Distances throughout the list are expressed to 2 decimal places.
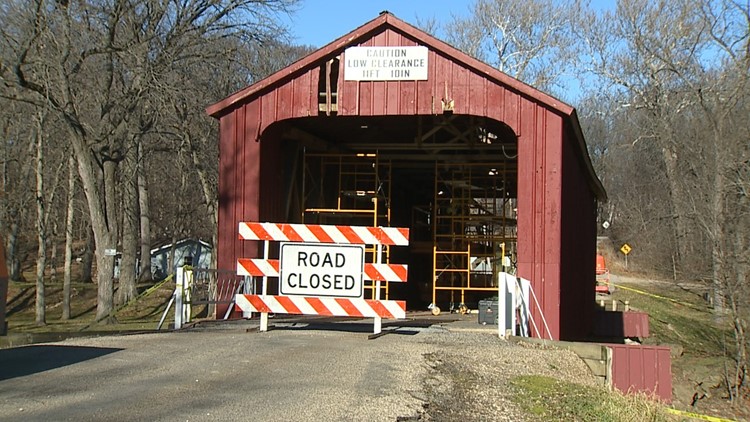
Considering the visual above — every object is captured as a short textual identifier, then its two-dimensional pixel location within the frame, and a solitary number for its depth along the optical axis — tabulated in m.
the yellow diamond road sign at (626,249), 58.81
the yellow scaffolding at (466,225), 22.72
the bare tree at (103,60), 23.28
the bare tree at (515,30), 43.62
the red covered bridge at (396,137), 15.81
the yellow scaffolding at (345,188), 20.75
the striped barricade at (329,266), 11.52
